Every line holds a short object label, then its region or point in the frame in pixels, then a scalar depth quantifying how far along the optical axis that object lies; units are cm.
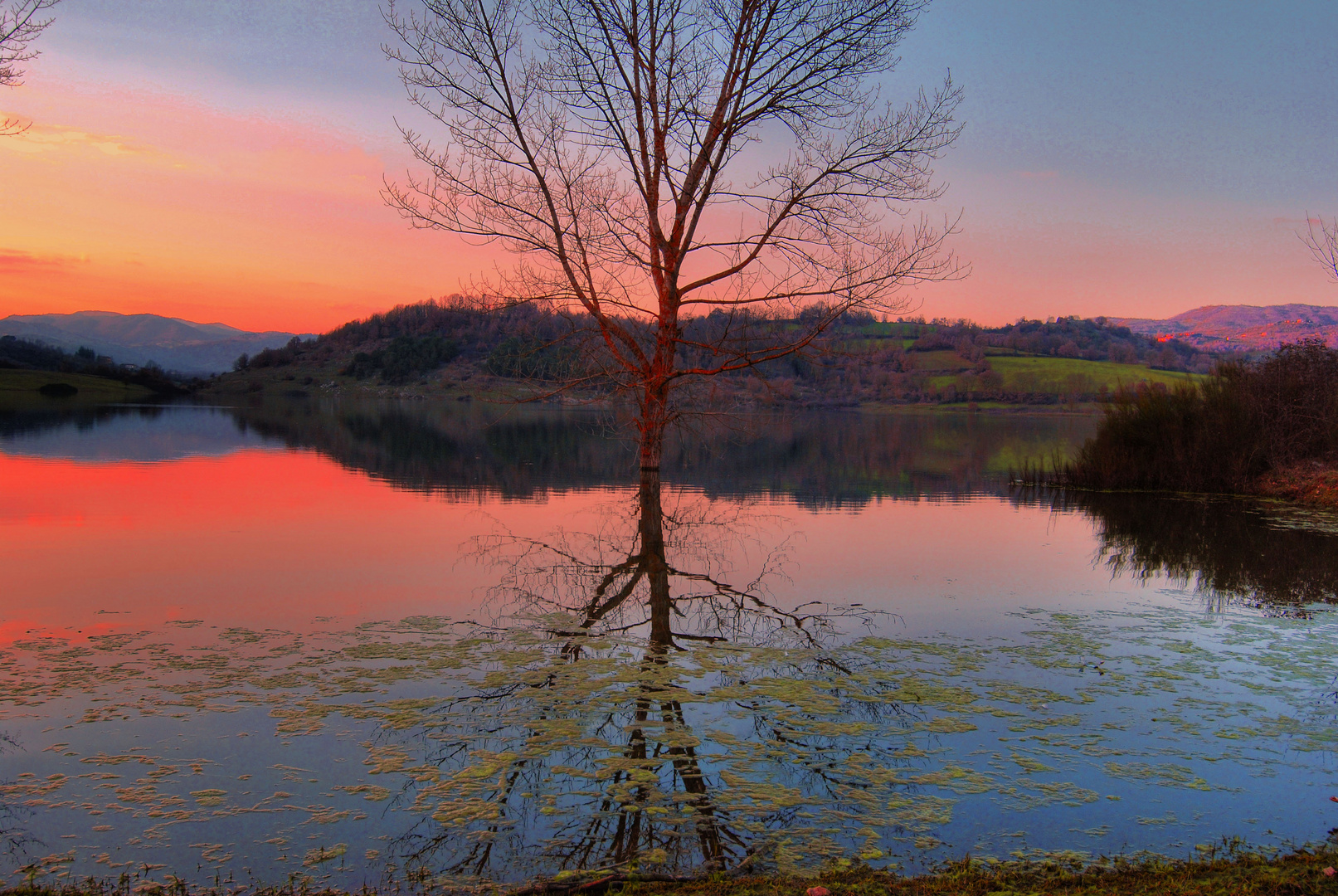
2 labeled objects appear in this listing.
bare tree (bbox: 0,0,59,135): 988
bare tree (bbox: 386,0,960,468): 1574
